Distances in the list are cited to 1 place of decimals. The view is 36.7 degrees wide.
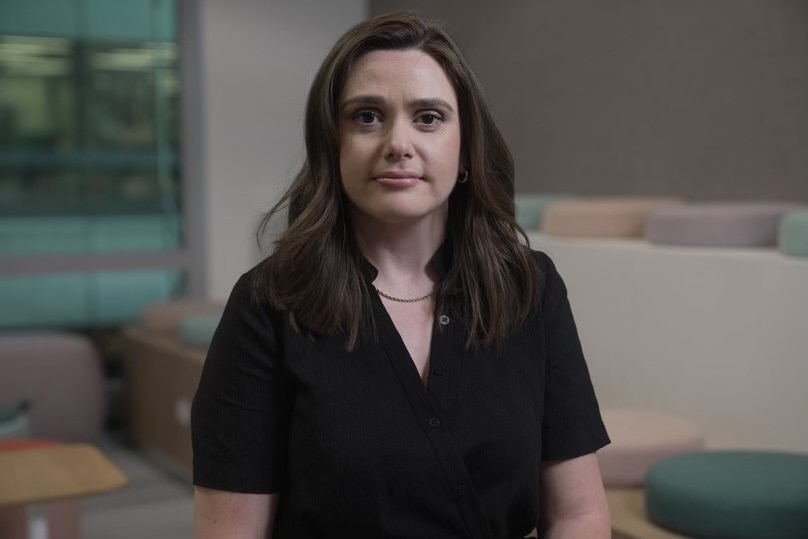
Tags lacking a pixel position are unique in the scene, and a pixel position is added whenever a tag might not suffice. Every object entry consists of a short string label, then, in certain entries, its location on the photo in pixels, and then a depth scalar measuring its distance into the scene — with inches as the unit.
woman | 57.9
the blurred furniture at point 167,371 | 189.3
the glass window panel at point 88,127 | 221.8
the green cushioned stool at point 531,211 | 154.4
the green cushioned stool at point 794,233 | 109.0
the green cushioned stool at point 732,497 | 81.5
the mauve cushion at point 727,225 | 120.4
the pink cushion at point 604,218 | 137.3
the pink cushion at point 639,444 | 97.9
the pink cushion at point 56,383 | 199.9
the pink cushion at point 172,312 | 207.2
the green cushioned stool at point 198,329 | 188.9
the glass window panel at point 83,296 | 225.0
